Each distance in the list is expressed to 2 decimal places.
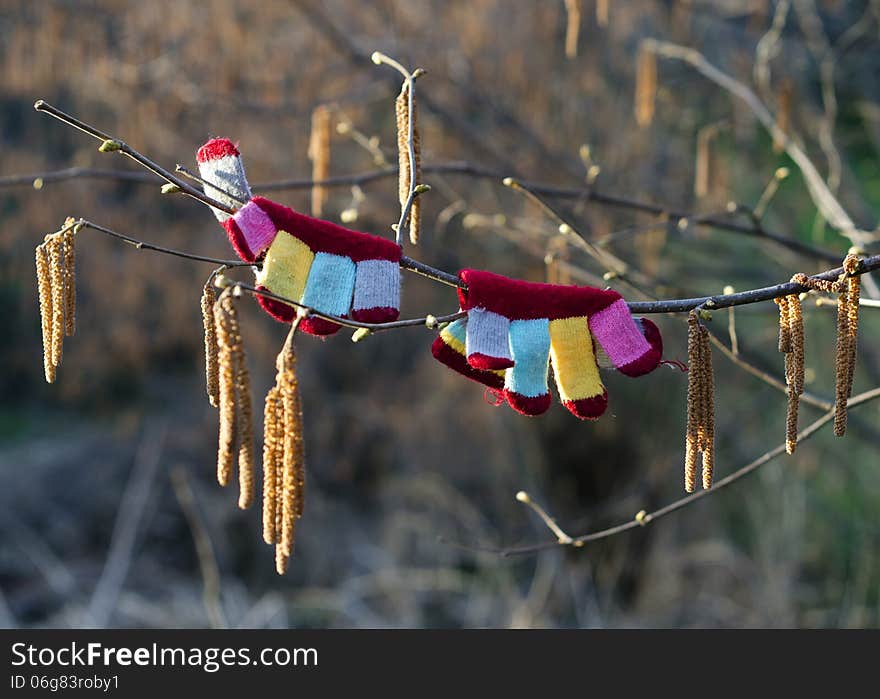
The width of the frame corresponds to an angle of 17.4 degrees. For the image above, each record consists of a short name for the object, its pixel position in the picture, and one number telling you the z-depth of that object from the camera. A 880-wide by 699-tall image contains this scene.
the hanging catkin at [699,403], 1.32
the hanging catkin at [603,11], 1.78
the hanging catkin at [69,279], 1.33
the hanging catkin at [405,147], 1.41
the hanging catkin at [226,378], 1.27
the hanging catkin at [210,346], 1.32
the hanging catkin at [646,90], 1.89
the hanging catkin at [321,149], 1.68
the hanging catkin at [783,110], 1.82
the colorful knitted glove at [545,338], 1.37
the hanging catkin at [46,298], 1.34
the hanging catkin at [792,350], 1.32
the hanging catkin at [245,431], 1.28
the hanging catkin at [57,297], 1.34
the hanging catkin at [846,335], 1.32
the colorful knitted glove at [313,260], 1.34
